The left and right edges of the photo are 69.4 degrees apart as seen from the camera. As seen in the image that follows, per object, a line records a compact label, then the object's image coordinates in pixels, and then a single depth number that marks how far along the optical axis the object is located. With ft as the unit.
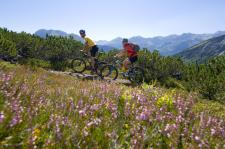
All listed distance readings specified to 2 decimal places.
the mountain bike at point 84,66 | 31.00
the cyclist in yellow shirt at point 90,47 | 29.97
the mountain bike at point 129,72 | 29.79
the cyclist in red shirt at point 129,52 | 28.03
